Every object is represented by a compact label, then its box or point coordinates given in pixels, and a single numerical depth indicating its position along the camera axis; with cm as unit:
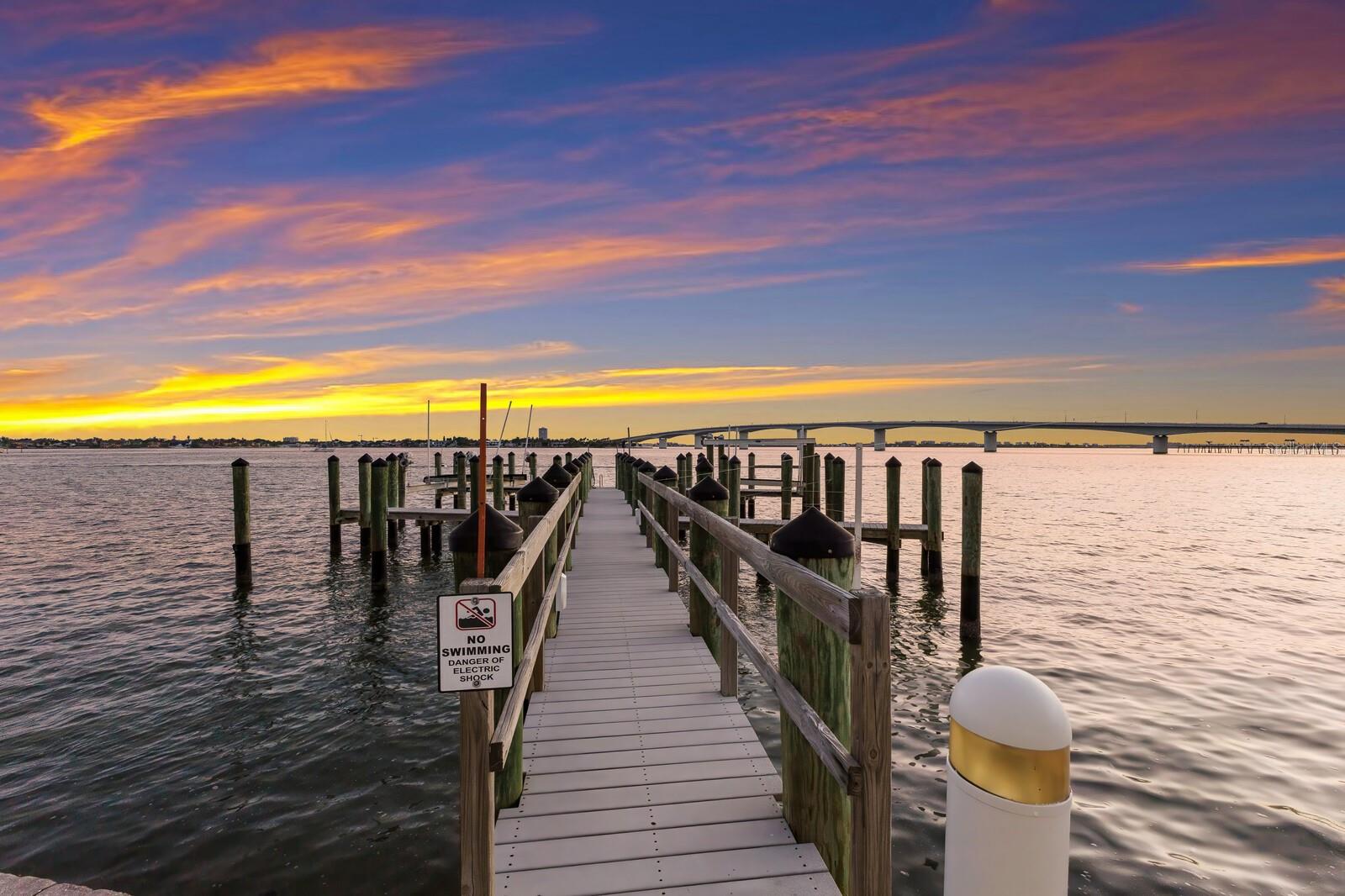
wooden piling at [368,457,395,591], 1734
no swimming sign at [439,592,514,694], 289
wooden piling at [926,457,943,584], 1633
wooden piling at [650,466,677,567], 1129
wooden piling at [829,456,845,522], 2131
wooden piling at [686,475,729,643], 723
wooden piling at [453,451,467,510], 2880
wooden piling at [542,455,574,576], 1338
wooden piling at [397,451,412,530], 2497
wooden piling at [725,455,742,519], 1620
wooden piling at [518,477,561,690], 536
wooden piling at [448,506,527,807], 404
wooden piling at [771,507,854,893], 340
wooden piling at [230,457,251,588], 1773
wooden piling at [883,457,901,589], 1719
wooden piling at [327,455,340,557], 2062
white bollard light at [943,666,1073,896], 209
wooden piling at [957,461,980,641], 1325
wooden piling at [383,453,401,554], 2208
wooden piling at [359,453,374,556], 1966
